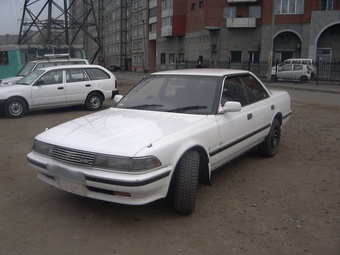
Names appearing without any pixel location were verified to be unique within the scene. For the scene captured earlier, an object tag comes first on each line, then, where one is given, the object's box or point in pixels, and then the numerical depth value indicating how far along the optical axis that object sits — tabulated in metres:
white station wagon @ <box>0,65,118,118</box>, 10.27
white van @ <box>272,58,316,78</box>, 27.20
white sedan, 3.46
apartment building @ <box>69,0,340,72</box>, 35.50
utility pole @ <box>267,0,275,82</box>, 25.08
